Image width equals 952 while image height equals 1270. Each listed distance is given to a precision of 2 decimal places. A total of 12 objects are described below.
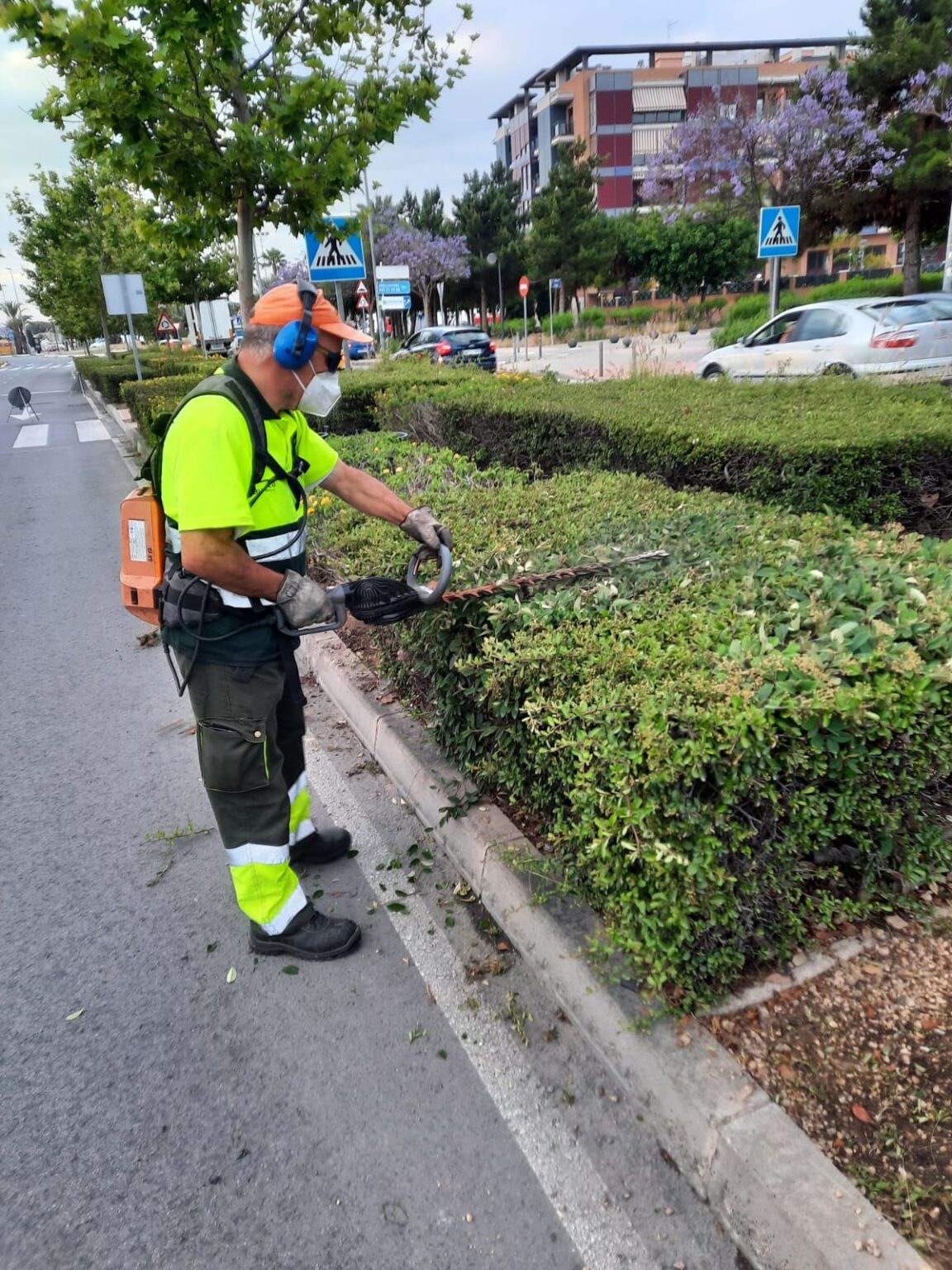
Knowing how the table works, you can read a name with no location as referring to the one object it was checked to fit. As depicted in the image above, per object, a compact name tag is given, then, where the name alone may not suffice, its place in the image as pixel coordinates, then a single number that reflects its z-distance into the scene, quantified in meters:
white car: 10.83
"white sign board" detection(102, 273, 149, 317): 17.45
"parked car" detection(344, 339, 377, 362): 37.62
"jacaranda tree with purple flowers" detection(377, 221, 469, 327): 55.00
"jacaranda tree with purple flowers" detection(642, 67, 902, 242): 25.23
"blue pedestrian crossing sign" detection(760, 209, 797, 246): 12.24
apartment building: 69.06
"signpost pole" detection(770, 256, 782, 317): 14.12
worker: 2.51
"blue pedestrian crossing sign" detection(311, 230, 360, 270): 10.36
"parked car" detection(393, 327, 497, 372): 25.34
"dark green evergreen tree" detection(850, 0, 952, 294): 23.94
